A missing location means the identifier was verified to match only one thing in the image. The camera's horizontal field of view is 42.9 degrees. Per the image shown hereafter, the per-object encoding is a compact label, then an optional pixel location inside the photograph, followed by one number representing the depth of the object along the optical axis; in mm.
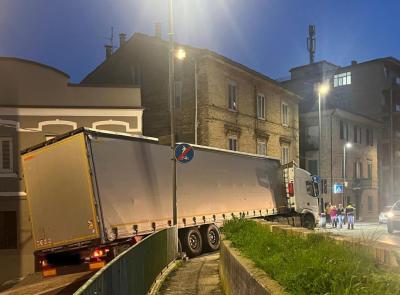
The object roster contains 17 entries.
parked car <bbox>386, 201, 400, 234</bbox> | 25577
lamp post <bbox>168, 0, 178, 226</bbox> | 16875
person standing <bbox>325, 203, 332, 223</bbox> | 38444
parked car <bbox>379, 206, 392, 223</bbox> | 39594
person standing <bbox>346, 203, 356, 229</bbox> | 32844
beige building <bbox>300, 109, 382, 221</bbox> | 48000
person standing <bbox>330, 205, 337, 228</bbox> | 35712
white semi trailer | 12281
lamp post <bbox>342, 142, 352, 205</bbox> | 47938
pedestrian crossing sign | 42938
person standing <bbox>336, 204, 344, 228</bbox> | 35062
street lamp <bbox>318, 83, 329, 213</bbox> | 46469
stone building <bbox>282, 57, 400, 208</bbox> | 58562
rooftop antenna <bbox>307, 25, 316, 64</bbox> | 66419
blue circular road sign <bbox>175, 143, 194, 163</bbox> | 15898
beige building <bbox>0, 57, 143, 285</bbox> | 22641
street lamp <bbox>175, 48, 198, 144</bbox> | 30312
